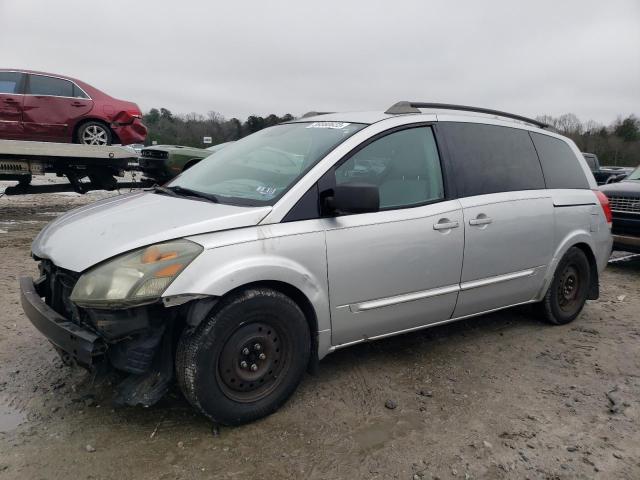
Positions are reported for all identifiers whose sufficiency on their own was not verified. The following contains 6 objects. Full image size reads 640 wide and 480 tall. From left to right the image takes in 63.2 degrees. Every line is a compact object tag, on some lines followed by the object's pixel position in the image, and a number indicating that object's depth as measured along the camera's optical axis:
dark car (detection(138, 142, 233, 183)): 9.84
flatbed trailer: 8.20
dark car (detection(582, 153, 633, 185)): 17.67
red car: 8.66
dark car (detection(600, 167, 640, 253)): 6.87
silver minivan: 2.53
